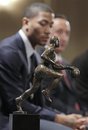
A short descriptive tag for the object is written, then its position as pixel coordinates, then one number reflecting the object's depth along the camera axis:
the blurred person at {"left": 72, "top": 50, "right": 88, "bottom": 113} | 4.96
